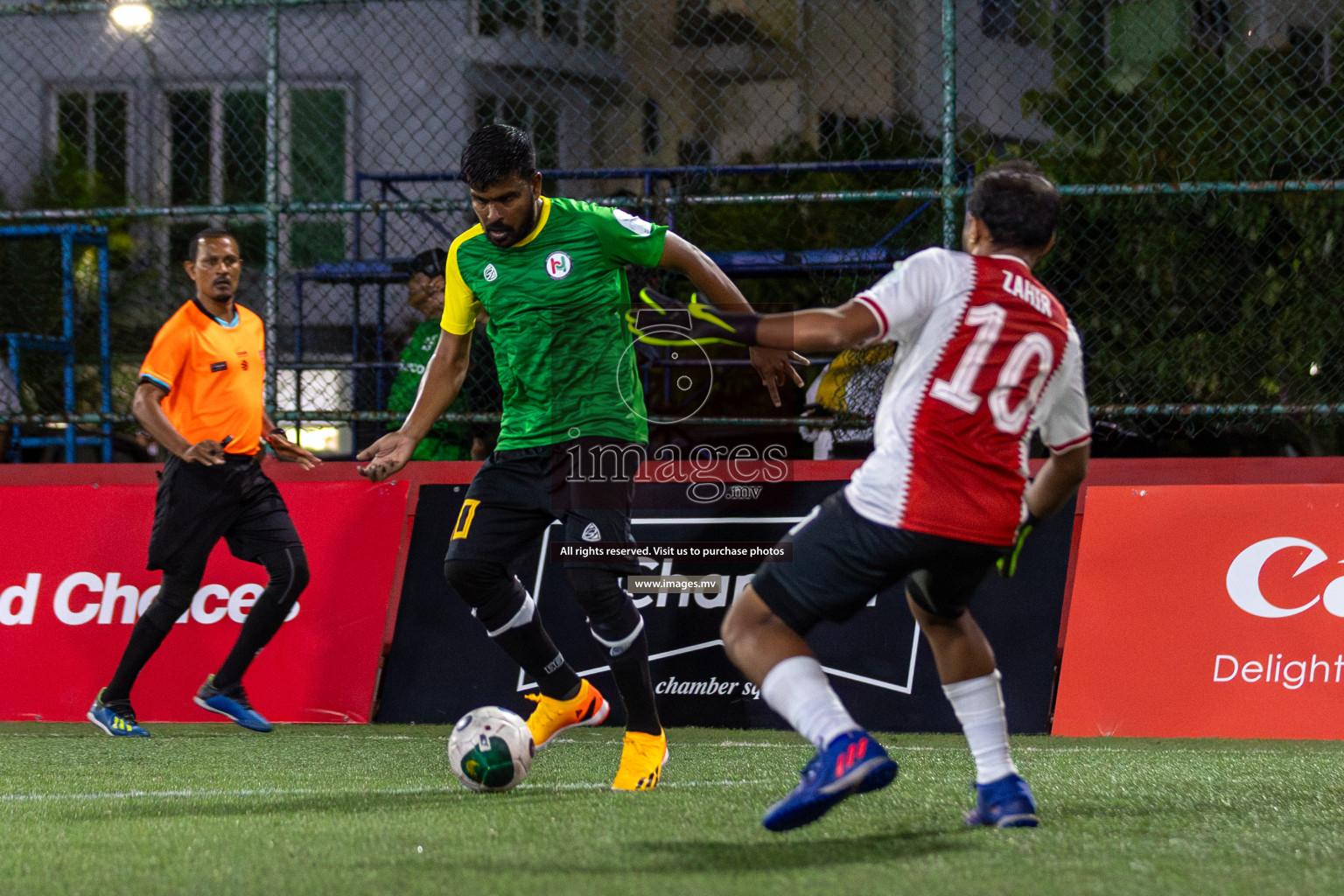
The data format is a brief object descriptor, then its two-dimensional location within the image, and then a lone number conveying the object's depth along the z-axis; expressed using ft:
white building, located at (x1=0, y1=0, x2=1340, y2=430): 51.55
